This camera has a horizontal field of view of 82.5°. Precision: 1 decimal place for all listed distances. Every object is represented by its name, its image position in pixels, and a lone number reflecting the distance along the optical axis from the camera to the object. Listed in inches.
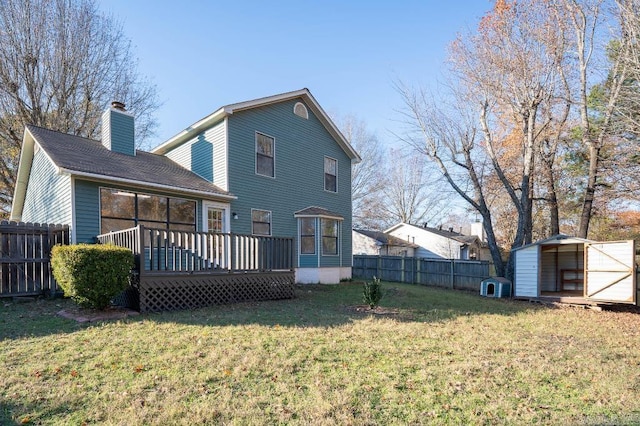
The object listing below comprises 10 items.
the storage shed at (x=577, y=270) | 388.2
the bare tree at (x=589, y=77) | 452.8
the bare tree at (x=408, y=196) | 1326.3
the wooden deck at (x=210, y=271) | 282.7
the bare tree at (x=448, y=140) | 572.1
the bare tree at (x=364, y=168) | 1248.2
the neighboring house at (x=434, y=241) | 1171.9
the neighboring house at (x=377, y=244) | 1050.1
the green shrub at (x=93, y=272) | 248.8
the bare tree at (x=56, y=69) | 596.7
